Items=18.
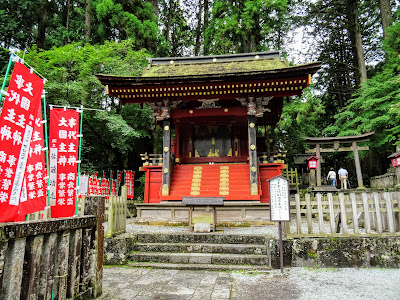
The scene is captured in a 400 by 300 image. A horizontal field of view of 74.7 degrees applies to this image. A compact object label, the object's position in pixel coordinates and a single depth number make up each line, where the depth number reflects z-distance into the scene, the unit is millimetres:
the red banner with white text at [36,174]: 3937
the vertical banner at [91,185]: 12934
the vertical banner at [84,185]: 11898
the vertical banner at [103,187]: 13872
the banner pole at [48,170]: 4679
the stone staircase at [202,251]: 5520
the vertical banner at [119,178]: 15630
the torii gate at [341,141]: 13574
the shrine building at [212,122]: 9781
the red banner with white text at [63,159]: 5191
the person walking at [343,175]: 15474
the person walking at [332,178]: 16500
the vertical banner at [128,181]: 15064
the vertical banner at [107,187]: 14327
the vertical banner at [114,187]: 15090
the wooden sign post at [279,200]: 5172
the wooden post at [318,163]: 13973
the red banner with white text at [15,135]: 2758
